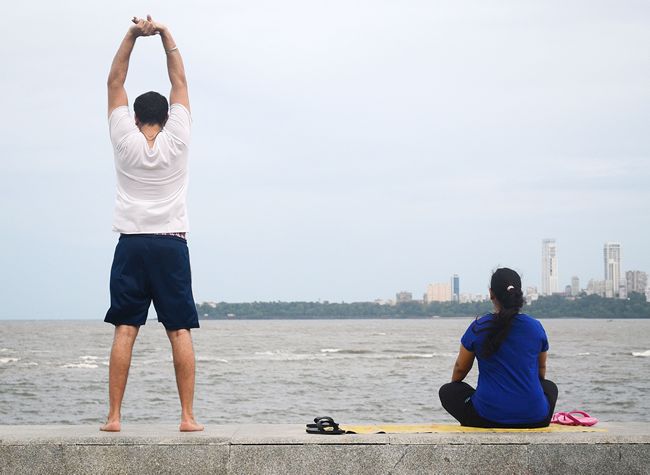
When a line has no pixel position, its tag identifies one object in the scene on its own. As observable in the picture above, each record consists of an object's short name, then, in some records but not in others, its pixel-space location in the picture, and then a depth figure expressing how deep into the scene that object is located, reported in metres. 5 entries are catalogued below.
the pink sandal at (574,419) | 5.54
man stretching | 5.27
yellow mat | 5.13
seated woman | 5.41
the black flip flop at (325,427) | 5.05
